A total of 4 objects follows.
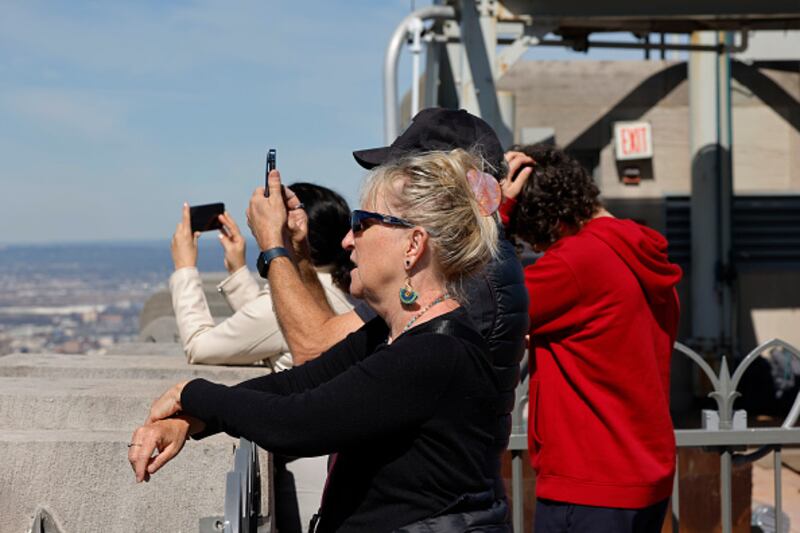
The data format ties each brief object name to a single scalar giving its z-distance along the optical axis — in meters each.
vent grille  10.22
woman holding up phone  3.58
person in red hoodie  2.89
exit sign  10.17
